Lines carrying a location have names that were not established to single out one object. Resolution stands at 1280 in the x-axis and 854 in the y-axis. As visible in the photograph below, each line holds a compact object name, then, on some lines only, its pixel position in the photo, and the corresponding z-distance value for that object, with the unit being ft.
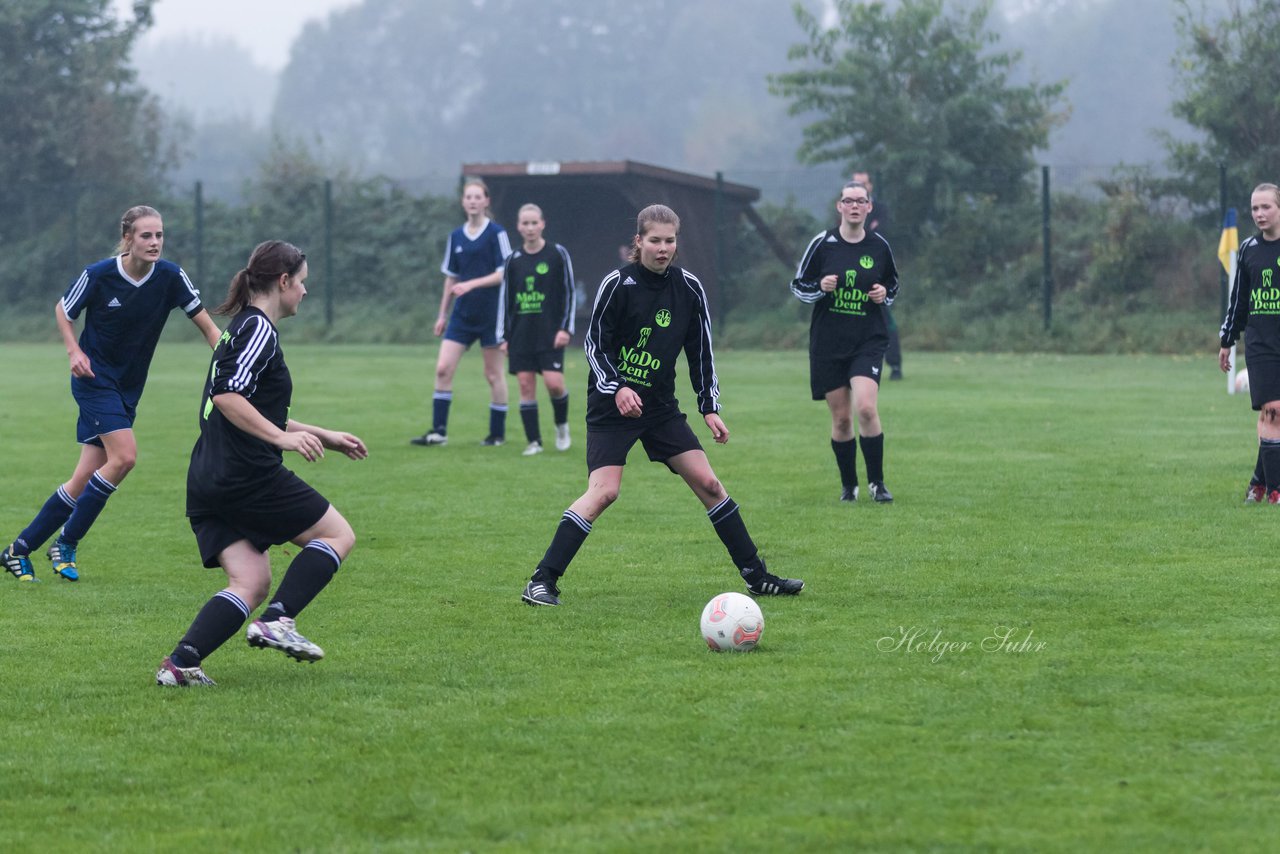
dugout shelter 188.85
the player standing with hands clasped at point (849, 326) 65.82
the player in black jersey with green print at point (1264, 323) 62.64
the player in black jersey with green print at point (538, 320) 86.69
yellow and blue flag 118.42
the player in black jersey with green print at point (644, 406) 46.75
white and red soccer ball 39.24
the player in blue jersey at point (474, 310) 89.51
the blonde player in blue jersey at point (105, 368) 50.83
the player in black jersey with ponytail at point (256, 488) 36.78
